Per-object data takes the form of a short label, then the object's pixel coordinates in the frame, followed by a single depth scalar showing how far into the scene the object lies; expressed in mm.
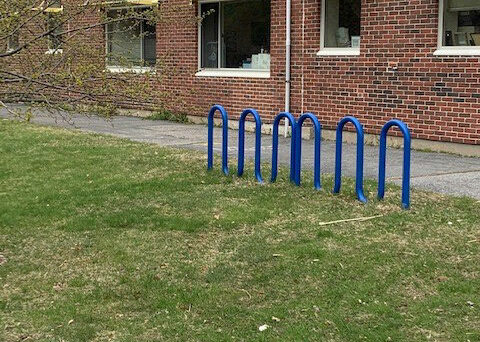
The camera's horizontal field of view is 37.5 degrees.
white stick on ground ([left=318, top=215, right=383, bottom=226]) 6506
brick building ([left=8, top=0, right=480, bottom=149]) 10688
